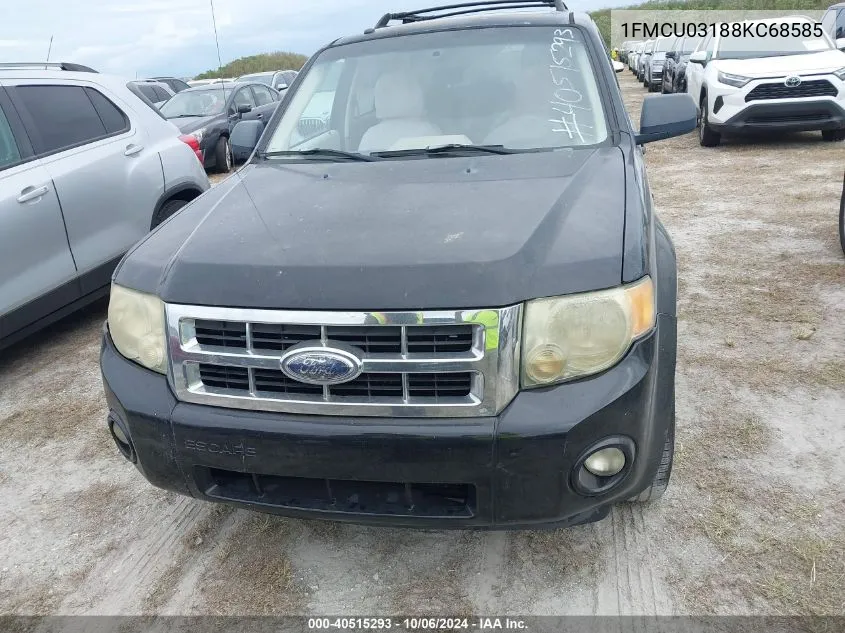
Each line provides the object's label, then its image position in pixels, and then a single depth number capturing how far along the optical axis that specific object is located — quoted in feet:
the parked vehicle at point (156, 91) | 51.26
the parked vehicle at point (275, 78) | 51.74
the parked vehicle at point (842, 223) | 16.29
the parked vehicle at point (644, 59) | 75.00
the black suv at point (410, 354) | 6.04
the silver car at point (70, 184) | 12.82
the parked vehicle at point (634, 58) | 92.66
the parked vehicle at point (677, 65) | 48.21
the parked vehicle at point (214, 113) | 34.24
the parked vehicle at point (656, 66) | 65.67
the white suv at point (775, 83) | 28.96
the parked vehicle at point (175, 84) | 67.10
